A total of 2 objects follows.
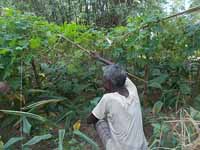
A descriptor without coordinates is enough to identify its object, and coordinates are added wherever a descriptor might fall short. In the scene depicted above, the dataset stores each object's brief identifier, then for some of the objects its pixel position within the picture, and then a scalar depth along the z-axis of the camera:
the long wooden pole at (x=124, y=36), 1.53
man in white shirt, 1.20
